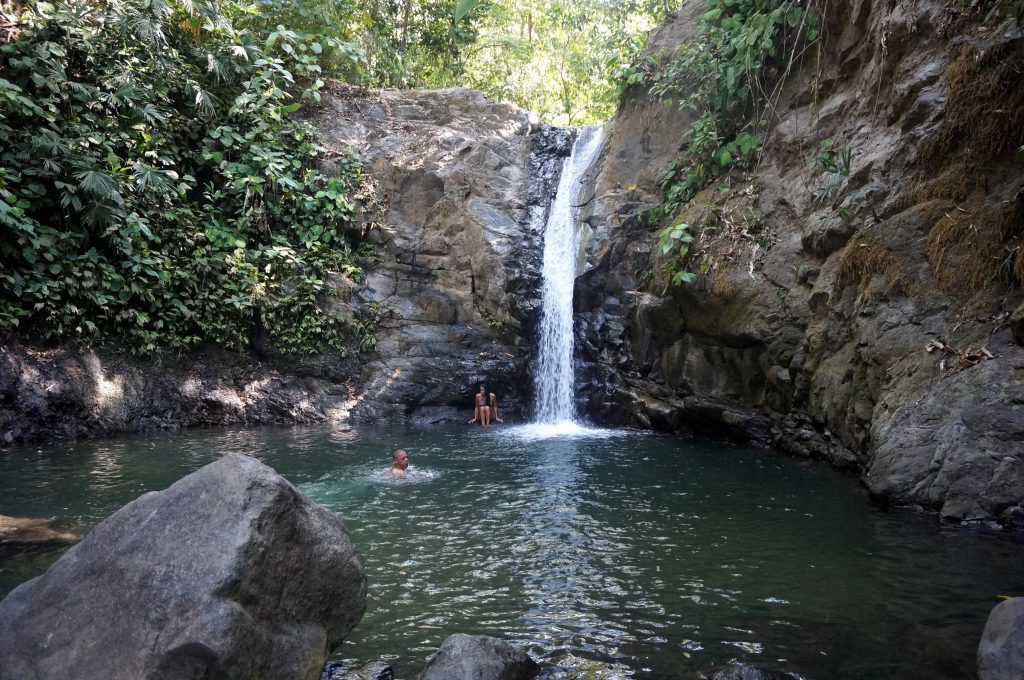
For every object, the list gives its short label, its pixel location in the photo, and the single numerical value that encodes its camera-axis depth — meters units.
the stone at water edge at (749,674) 3.64
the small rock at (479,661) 3.53
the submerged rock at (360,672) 3.71
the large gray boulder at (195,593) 2.86
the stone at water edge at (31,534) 5.92
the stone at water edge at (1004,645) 3.42
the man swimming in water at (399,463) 8.81
